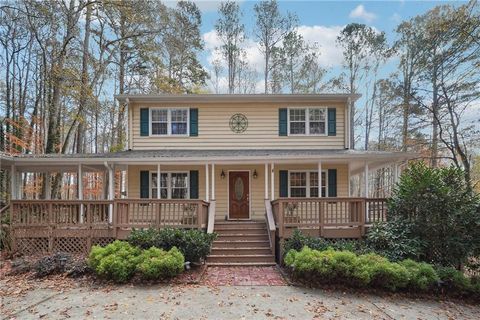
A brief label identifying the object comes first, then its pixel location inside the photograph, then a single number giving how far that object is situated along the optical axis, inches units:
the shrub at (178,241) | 306.0
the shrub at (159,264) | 264.7
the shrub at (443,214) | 291.4
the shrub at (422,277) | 254.5
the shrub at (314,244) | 309.4
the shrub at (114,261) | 266.1
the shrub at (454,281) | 262.1
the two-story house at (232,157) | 413.7
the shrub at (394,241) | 295.3
